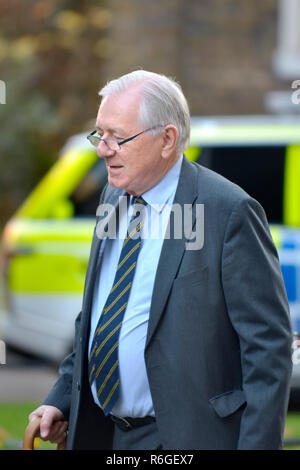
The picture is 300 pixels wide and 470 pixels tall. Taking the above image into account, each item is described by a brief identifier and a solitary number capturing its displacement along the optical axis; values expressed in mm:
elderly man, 5074
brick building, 24141
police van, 13516
